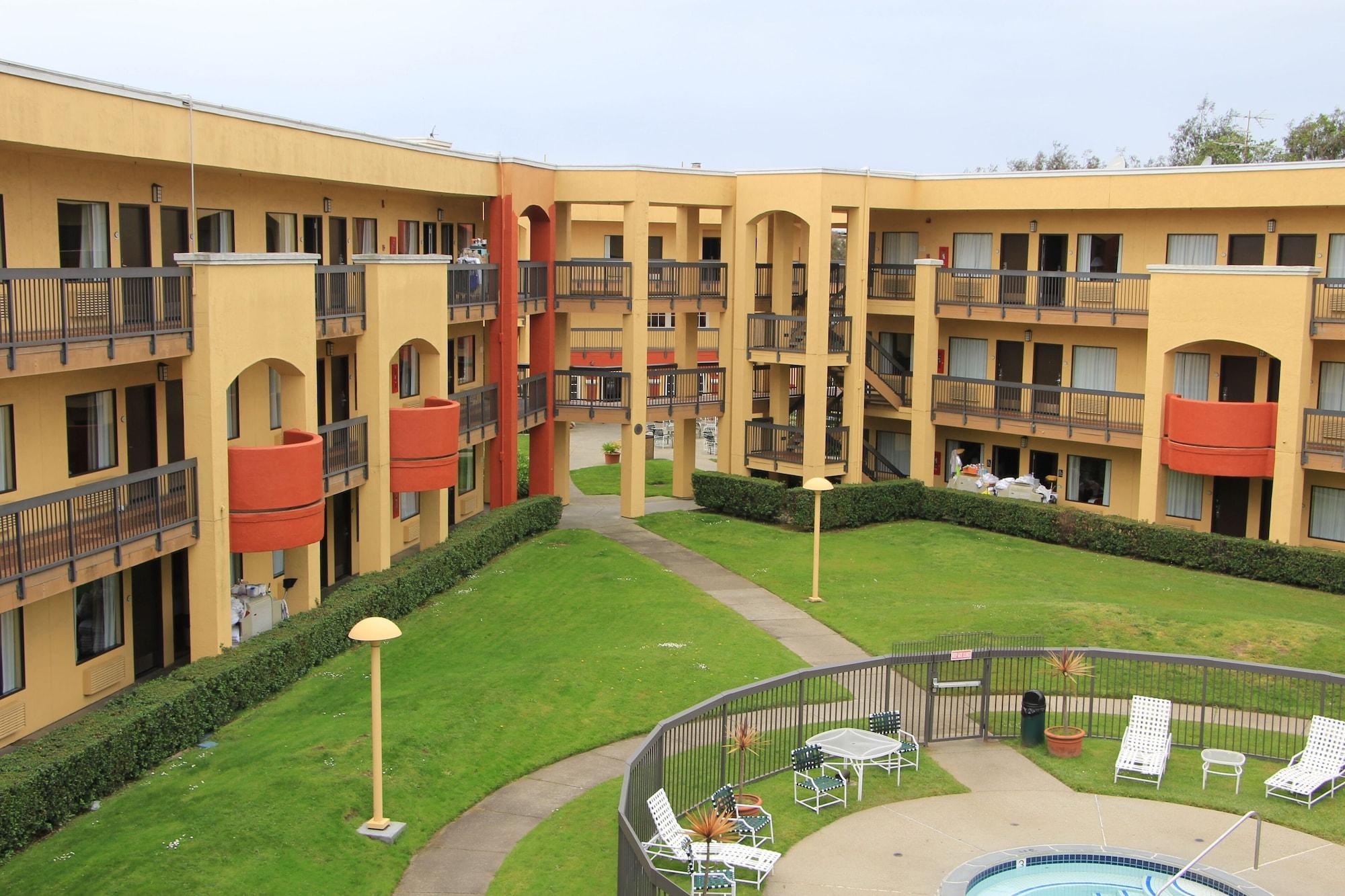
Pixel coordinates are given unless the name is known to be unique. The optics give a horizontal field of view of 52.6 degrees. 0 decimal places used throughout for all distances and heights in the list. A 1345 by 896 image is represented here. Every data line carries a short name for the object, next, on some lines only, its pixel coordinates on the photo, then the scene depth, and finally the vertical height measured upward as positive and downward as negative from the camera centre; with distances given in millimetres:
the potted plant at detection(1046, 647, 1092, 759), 22703 -6986
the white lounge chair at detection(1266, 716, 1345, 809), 20859 -7222
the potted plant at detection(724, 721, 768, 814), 19641 -6750
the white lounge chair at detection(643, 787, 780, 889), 17641 -7279
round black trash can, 23000 -7038
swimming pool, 18250 -7835
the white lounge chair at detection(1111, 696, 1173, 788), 21781 -7169
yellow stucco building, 22031 -1308
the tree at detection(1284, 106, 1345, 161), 64000 +7834
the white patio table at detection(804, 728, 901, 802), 20875 -7009
